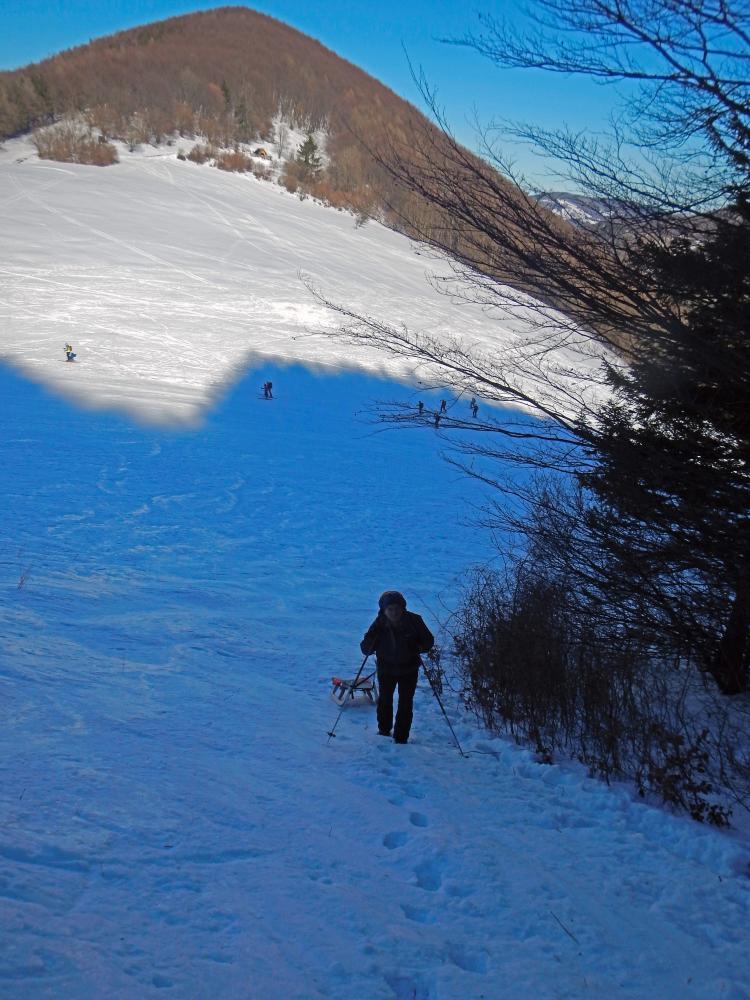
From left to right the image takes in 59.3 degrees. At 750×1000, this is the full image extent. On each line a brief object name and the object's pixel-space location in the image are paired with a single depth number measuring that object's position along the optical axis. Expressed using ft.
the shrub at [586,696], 16.44
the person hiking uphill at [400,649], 18.94
